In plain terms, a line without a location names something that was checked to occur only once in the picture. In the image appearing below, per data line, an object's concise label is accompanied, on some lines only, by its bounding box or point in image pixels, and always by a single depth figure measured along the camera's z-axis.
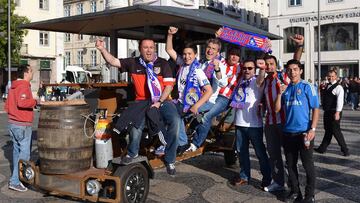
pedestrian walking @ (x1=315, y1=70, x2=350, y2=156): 9.67
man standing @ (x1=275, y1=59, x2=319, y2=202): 5.86
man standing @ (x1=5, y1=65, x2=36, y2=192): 6.65
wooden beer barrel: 5.67
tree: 31.88
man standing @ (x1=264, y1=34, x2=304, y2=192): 6.43
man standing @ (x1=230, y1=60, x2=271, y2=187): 6.70
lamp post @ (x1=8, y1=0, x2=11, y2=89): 26.85
